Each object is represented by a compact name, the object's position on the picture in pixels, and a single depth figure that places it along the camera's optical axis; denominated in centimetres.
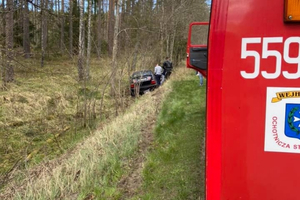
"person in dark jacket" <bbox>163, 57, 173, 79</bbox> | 1898
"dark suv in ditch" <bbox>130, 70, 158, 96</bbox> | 1345
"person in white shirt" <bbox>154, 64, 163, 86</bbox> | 1652
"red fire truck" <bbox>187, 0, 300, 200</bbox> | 171
